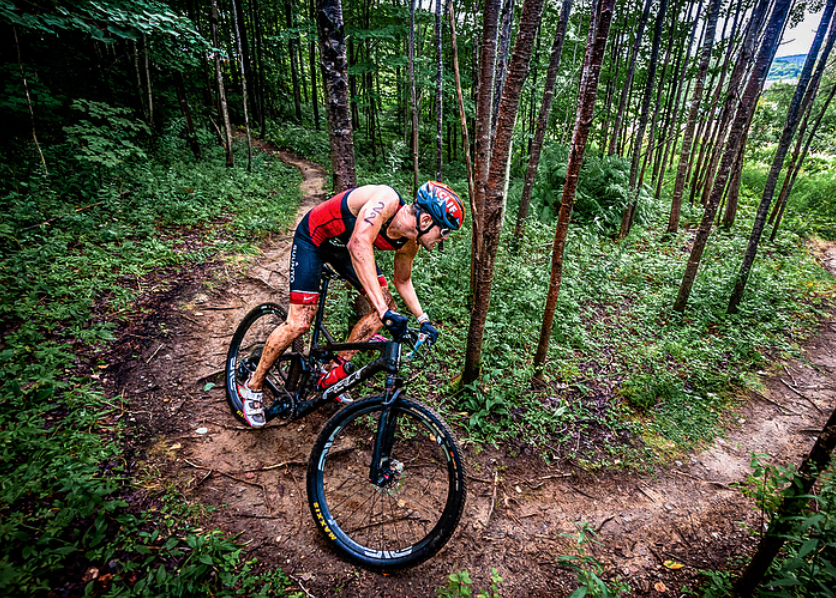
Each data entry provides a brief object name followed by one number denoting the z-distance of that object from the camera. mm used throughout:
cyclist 2951
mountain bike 2771
